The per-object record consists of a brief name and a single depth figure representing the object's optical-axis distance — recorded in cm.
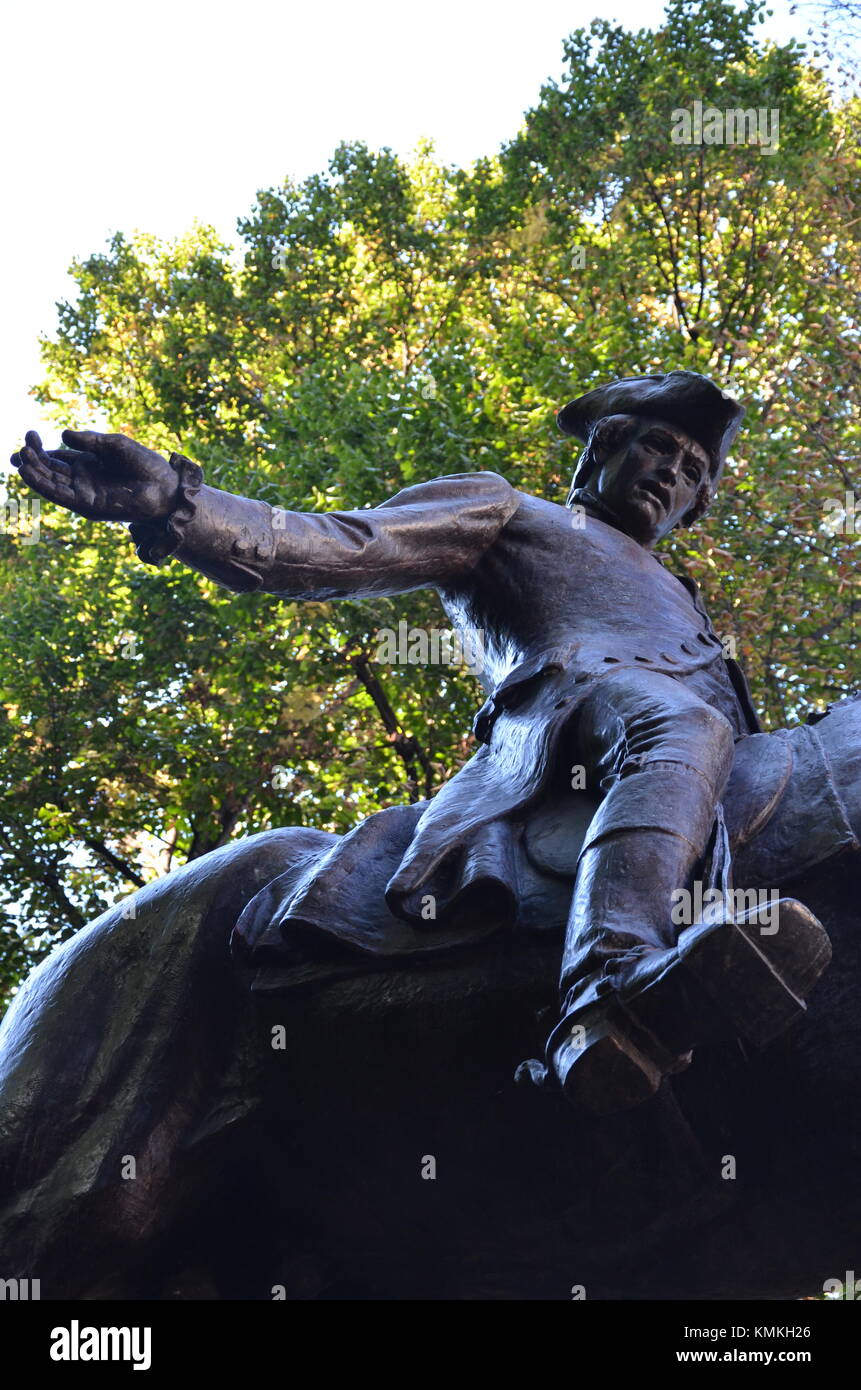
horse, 276
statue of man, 229
